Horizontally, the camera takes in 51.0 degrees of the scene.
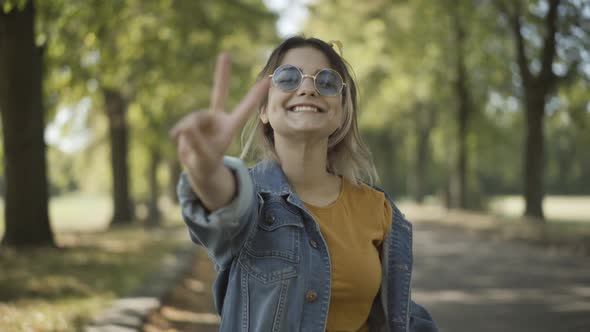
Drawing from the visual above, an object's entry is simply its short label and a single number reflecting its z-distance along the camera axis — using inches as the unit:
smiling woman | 72.9
